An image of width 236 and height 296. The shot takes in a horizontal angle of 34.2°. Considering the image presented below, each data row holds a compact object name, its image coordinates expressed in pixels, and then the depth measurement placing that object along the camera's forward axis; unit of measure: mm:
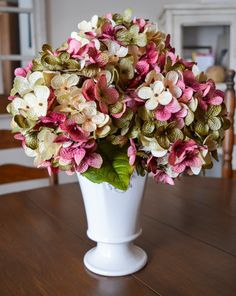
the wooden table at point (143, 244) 636
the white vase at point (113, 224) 641
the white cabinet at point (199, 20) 2240
